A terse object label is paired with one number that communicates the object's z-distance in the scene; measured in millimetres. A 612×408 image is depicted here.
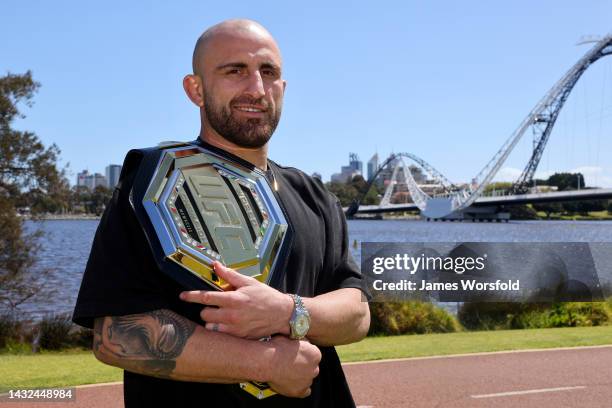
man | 1655
